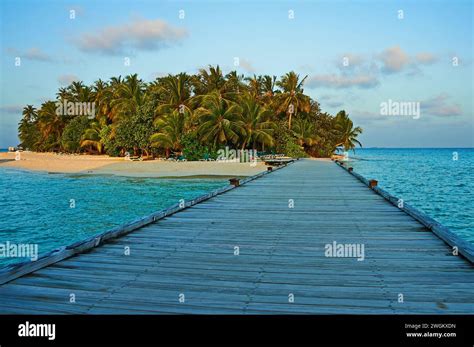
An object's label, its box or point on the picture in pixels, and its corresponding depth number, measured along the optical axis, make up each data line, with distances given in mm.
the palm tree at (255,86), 54125
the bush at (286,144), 50844
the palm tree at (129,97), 48094
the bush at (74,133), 62650
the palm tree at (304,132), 54500
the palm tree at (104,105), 54969
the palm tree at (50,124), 70312
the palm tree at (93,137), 57562
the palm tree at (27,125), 90625
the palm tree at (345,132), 66875
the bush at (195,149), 39031
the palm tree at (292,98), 53562
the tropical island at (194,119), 38322
